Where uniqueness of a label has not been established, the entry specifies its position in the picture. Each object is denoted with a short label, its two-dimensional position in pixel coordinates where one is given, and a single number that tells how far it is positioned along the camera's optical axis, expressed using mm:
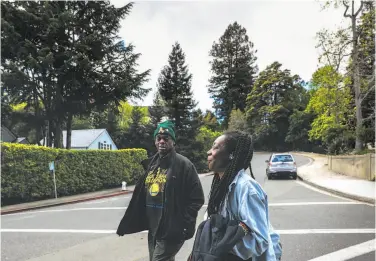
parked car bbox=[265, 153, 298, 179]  21500
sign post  16438
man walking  3289
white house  41738
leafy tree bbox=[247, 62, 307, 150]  66875
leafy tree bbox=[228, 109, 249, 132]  64369
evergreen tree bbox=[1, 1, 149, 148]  22125
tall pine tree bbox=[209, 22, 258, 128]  80875
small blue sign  16438
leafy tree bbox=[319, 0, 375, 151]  22859
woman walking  2096
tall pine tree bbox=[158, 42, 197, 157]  38531
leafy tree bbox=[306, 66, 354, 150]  26250
